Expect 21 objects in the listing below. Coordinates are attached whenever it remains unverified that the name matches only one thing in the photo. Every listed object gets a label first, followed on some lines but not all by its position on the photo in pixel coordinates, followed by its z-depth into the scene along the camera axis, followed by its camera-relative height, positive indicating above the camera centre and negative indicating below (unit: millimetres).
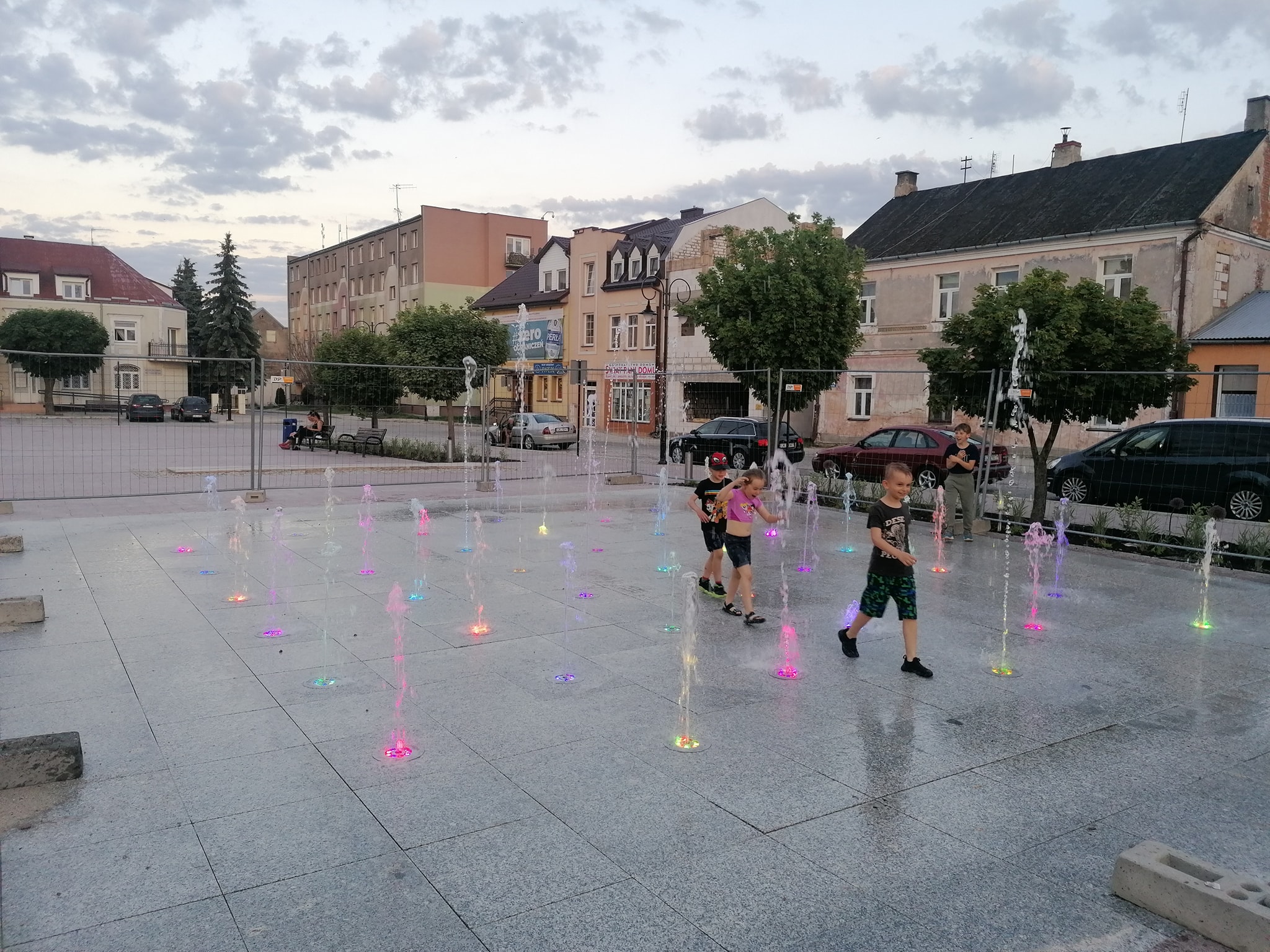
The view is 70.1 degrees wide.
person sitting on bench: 28859 -1184
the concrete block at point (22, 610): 7281 -1815
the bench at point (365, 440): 26984 -1354
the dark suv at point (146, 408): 39406 -823
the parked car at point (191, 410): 41900 -912
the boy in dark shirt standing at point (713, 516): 8609 -1059
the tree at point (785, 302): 24359 +2837
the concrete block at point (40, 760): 4426 -1846
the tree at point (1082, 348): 12891 +967
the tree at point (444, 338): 31891 +2126
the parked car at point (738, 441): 24844 -1011
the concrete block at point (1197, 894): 3314 -1821
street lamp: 39500 +4455
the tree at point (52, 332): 49594 +3024
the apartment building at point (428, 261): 62156 +9803
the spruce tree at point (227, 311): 59844 +5405
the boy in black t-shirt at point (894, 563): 6539 -1114
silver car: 31781 -1144
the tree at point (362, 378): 29188 +575
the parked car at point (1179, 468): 13688 -819
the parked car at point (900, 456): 18875 -1007
